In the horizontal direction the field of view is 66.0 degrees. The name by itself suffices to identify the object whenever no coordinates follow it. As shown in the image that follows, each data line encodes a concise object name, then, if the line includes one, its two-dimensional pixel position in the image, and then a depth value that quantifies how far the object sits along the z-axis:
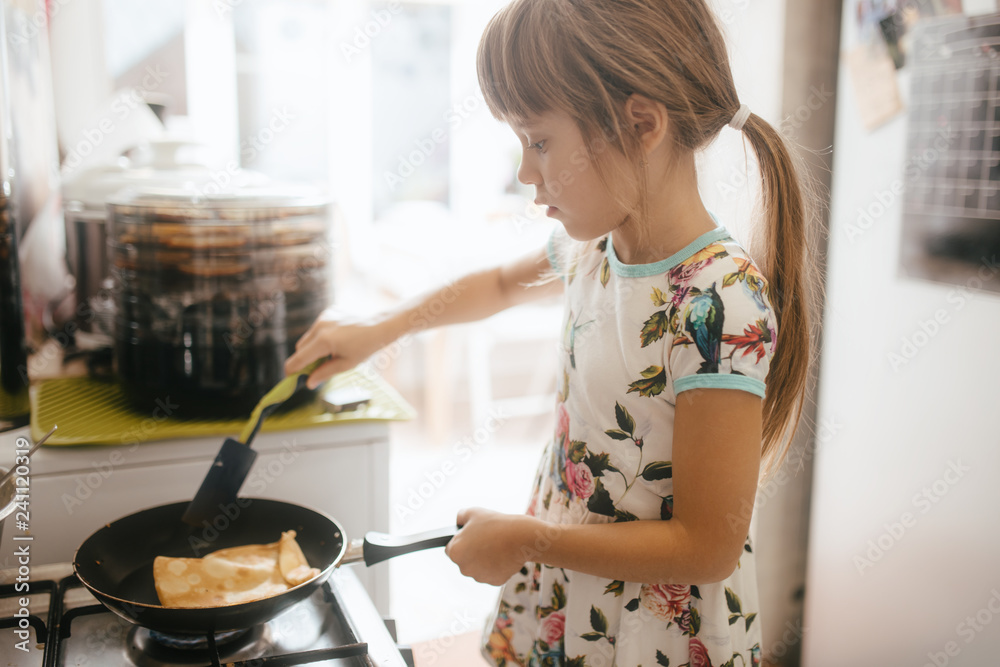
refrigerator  1.01
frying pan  0.64
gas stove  0.68
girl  0.66
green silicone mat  0.90
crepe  0.73
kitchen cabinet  0.88
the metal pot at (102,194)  1.01
